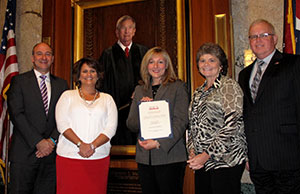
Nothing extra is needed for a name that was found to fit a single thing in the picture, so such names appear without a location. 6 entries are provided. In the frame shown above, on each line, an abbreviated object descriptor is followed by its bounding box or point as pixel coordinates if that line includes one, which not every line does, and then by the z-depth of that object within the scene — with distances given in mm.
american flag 4117
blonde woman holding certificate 2482
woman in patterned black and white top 2154
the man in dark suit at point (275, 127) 2125
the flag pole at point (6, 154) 3932
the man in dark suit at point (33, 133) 3041
